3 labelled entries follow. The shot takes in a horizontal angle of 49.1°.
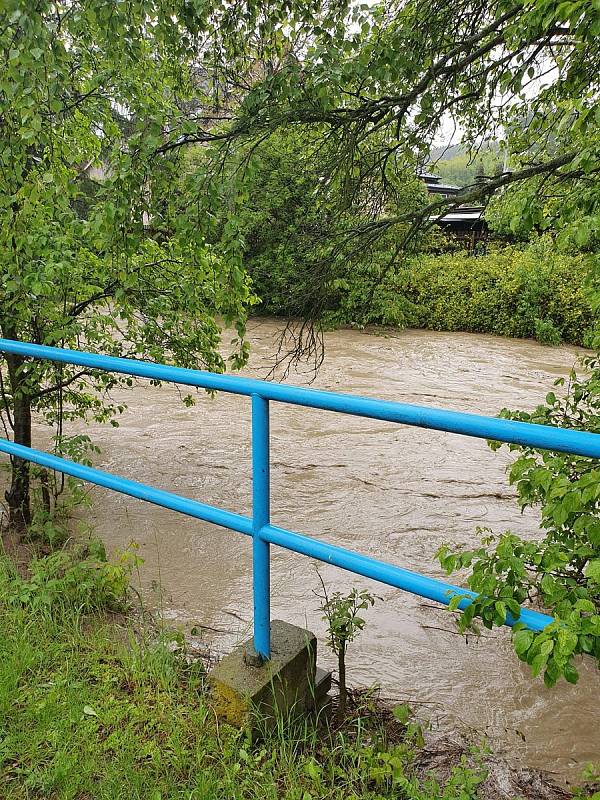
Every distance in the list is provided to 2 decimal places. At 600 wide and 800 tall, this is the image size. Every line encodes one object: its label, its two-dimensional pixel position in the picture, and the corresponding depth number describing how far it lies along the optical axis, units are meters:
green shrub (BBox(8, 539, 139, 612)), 2.65
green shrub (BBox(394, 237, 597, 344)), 14.69
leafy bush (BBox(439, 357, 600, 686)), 1.39
